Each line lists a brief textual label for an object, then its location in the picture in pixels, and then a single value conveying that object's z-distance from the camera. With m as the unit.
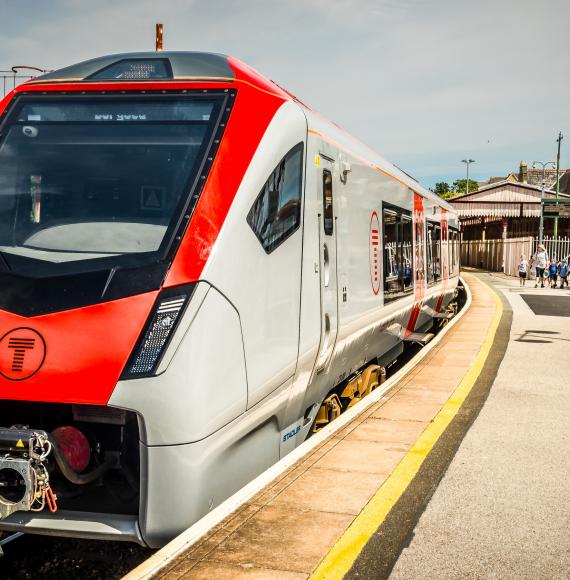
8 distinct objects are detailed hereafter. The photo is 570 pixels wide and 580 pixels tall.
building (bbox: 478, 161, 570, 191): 91.54
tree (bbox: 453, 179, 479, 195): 133.14
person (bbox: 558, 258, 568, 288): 28.58
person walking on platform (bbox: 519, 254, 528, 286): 27.91
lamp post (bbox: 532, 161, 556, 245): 33.29
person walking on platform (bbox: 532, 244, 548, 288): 28.23
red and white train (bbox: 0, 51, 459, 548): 3.65
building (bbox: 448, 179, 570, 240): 50.06
